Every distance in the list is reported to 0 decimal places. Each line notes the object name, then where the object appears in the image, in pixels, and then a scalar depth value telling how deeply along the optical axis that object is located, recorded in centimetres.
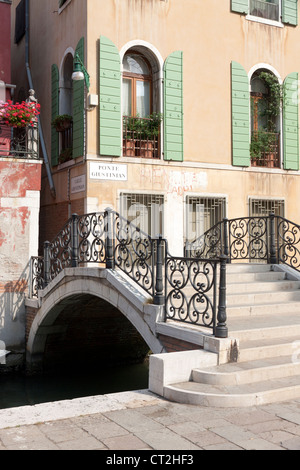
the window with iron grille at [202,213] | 1212
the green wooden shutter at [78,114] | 1131
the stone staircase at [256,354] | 500
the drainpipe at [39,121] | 1282
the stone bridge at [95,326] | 666
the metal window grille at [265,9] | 1307
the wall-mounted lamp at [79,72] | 1016
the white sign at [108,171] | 1109
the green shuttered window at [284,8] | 1271
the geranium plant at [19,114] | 1147
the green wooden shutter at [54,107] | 1284
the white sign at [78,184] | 1122
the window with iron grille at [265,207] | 1298
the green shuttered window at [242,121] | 1261
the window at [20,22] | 1530
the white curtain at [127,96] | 1195
